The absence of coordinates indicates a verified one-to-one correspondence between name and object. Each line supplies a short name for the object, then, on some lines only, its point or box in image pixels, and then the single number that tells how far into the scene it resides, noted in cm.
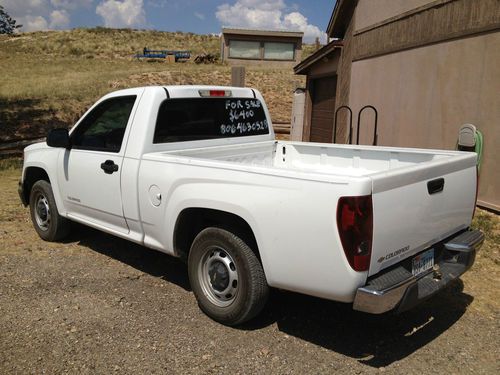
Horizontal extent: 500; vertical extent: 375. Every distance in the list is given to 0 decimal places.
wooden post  905
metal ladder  988
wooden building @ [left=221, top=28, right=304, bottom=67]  3800
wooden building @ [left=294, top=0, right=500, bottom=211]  697
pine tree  10325
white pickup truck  295
